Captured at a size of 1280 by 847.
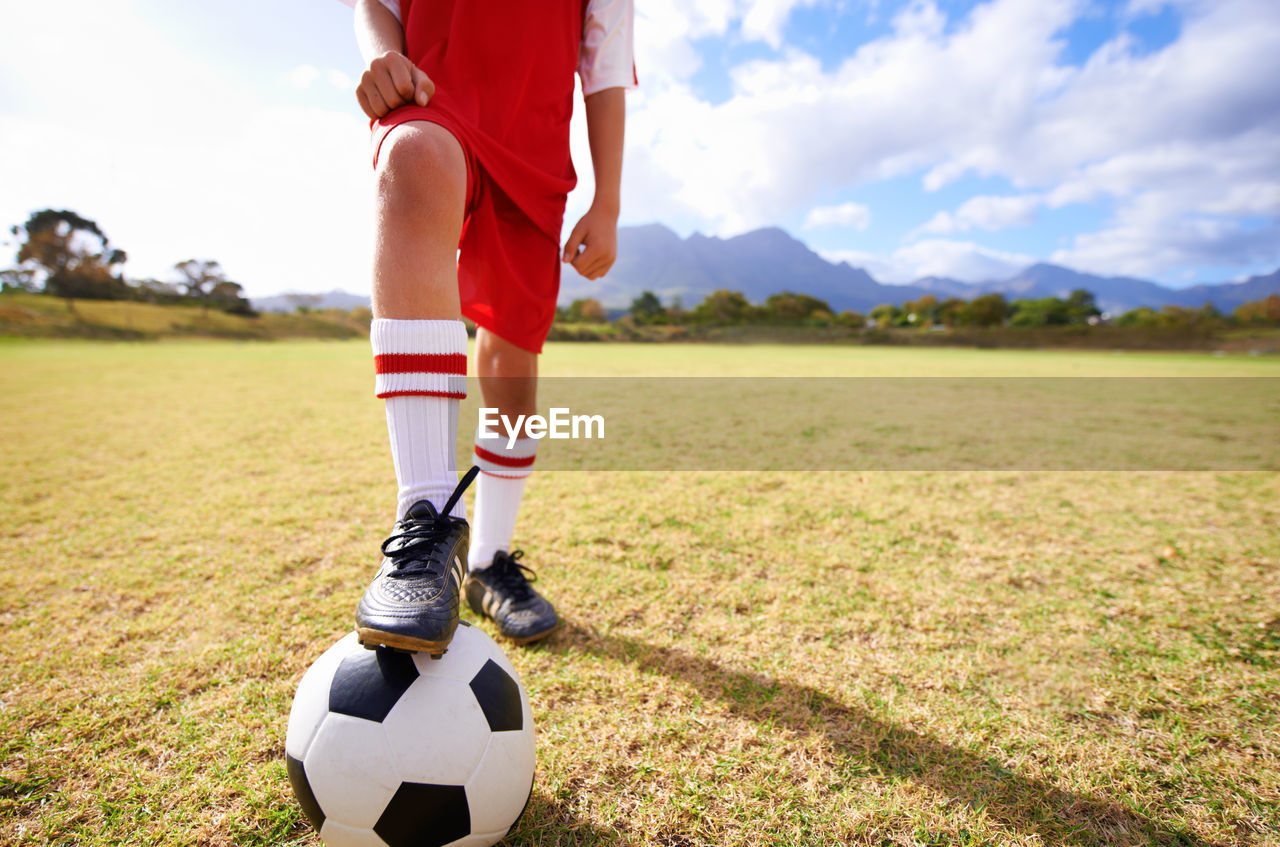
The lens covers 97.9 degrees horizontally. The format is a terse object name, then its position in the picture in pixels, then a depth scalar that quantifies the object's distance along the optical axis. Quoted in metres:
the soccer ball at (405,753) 0.94
